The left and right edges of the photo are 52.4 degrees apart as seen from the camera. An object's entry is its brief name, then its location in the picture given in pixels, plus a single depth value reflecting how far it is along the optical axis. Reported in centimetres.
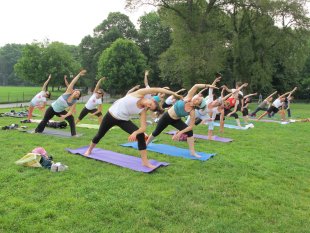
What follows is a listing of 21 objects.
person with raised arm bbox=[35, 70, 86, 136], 1055
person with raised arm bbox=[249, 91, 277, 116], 1880
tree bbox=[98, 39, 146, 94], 4303
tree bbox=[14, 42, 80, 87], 4644
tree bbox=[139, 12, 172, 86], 4806
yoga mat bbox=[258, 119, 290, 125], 1770
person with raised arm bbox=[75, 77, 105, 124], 1259
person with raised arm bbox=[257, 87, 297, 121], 1784
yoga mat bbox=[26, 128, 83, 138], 1114
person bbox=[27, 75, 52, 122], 1340
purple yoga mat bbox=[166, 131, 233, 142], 1150
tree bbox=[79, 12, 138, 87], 5193
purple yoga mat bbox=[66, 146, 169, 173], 724
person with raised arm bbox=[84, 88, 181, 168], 662
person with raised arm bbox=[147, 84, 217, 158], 803
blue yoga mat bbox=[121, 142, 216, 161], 869
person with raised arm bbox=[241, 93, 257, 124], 1653
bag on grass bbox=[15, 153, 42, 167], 688
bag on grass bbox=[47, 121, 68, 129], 1286
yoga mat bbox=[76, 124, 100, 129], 1351
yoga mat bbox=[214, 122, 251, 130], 1502
